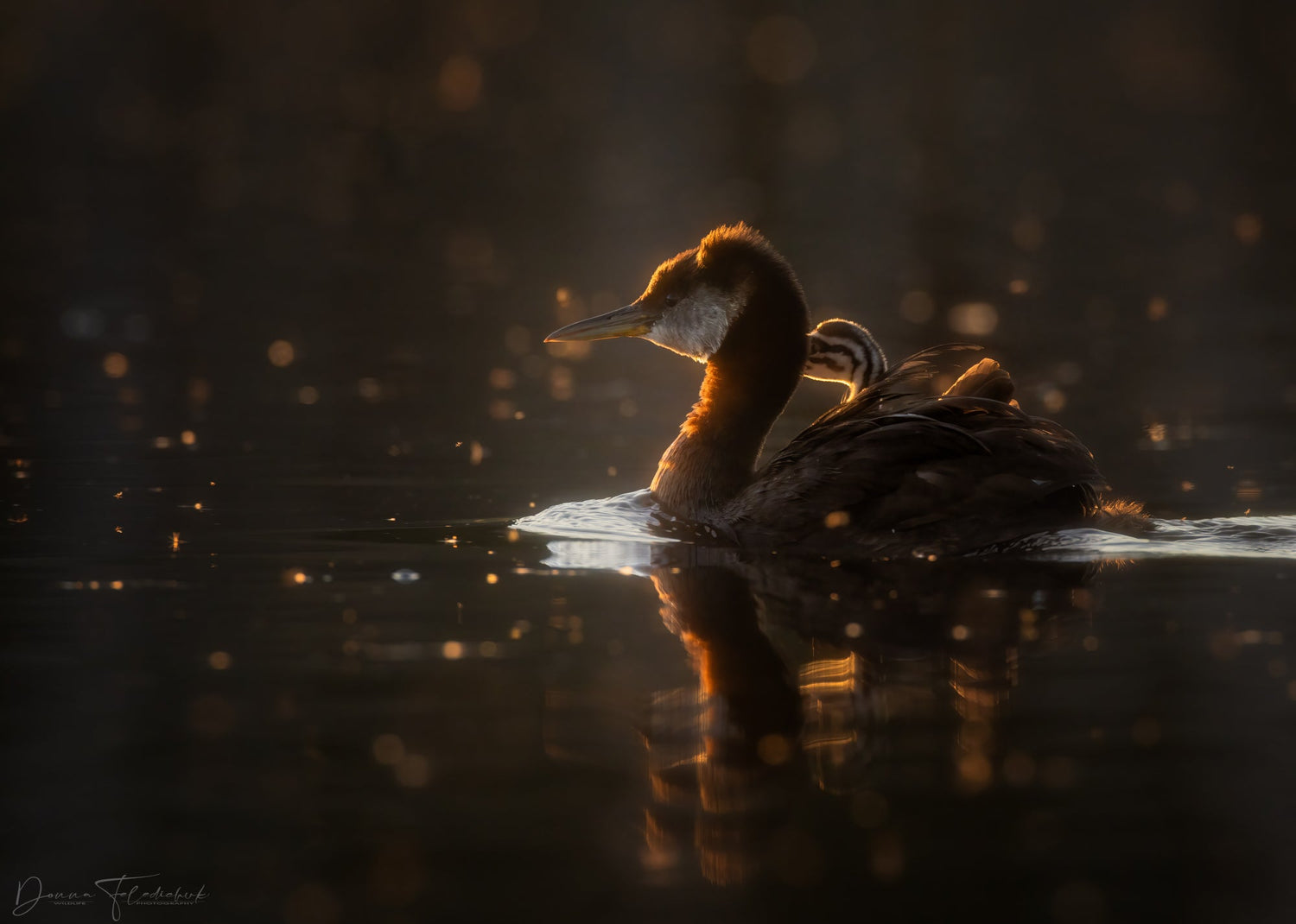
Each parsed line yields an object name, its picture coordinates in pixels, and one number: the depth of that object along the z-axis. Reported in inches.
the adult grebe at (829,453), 582.6
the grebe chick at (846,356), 776.9
